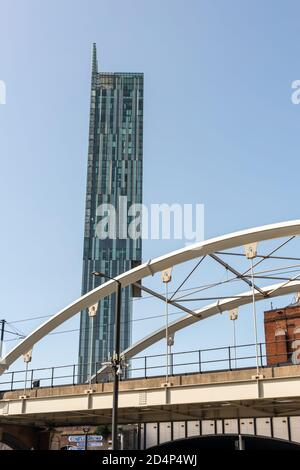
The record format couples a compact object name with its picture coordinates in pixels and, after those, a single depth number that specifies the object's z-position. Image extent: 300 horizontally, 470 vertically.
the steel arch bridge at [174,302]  28.89
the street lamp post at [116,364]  22.83
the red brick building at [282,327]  65.31
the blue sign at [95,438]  59.38
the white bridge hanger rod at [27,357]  36.53
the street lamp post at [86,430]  51.16
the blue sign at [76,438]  52.75
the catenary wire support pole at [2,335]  61.95
